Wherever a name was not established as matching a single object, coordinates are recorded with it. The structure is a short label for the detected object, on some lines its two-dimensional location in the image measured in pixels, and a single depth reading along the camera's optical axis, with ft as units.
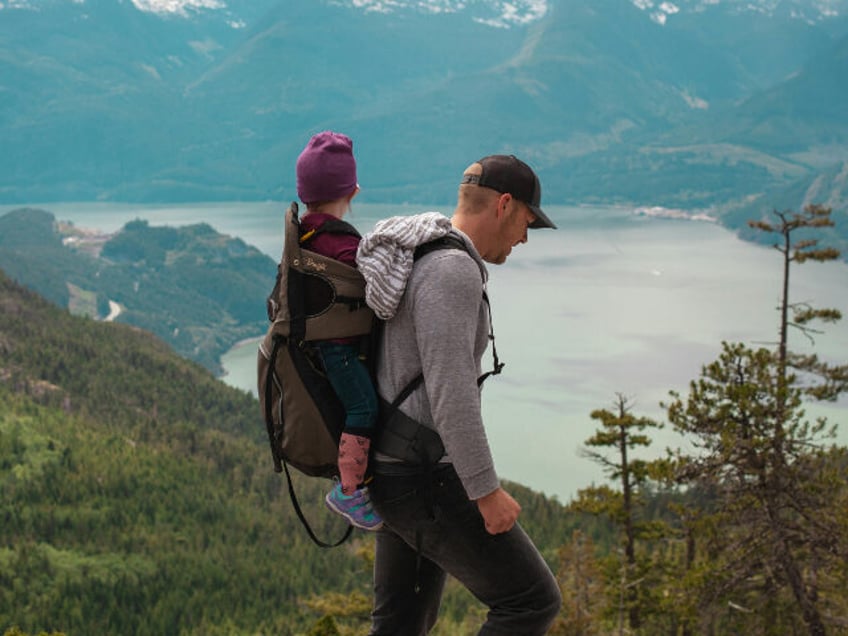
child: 10.55
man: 10.07
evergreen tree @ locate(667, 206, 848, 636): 40.42
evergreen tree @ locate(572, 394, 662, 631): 54.75
